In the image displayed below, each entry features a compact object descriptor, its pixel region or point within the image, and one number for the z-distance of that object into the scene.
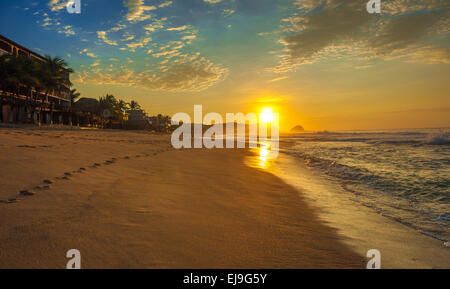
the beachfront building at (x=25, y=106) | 32.56
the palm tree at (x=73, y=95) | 65.93
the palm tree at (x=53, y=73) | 37.44
